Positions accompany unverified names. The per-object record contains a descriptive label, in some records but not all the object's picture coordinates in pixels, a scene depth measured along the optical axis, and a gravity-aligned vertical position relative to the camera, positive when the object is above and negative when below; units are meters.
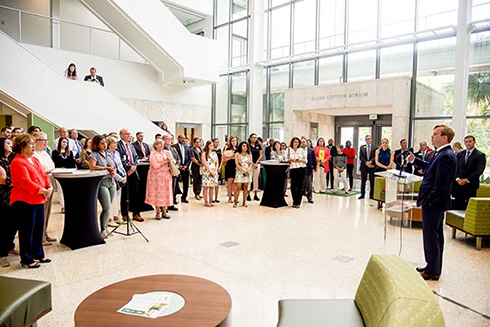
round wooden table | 2.15 -1.10
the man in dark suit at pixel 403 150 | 8.91 -0.15
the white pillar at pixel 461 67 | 9.71 +2.27
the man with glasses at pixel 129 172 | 6.47 -0.54
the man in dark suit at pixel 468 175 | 6.25 -0.47
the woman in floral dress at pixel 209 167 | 8.04 -0.52
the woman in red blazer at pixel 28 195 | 3.99 -0.62
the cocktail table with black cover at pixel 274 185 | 8.22 -0.95
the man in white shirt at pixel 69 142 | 7.16 +0.00
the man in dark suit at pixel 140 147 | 7.99 -0.09
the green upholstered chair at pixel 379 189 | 7.94 -0.95
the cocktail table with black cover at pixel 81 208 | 4.92 -0.94
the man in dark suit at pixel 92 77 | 12.05 +2.26
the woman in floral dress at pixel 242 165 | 8.12 -0.47
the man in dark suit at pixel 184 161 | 9.02 -0.45
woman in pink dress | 6.56 -0.67
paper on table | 2.27 -1.10
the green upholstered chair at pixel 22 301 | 2.39 -1.16
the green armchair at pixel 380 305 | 1.51 -0.78
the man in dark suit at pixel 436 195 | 3.81 -0.52
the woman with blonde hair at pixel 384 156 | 8.96 -0.23
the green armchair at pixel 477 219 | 5.11 -1.05
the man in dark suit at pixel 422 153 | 8.71 -0.13
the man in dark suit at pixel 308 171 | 9.22 -0.69
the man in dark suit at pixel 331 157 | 11.05 -0.35
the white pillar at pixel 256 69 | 14.76 +3.33
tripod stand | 5.73 -1.51
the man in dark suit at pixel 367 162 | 9.20 -0.40
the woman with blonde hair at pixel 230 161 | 8.92 -0.41
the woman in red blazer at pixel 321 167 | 10.43 -0.64
